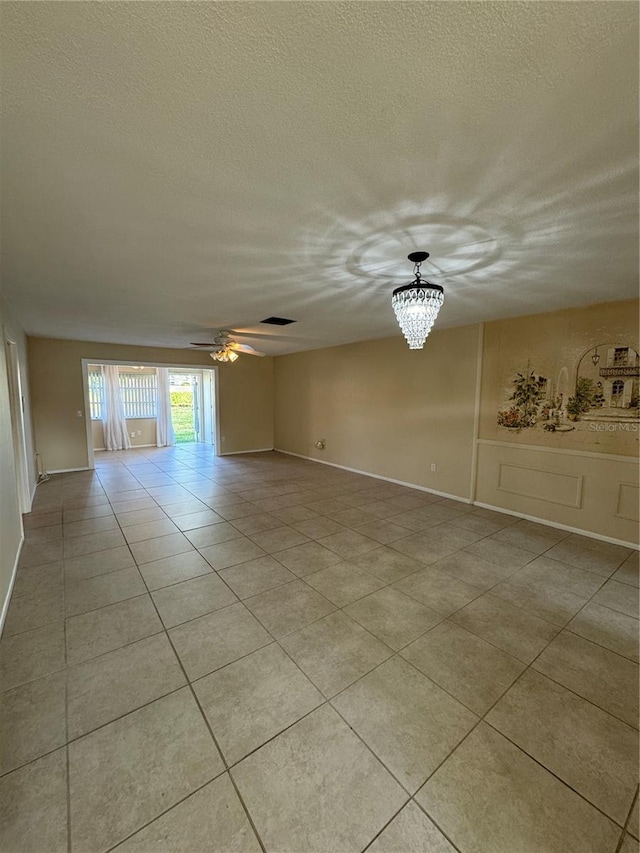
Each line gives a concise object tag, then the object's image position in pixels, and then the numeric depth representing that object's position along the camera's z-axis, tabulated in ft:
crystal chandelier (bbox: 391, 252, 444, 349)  7.19
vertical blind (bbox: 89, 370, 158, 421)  26.78
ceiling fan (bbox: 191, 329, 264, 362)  16.08
